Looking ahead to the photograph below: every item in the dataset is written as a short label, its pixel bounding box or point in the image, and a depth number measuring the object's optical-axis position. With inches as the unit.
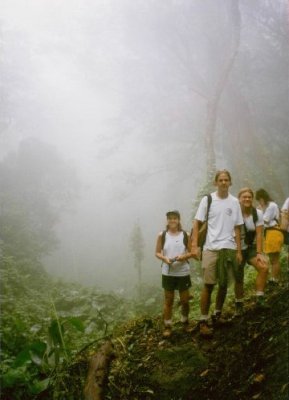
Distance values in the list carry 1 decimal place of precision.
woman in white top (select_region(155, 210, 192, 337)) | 154.1
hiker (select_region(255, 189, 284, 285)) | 187.2
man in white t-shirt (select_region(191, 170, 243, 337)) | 137.6
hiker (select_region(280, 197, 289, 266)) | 158.6
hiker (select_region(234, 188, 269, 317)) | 148.3
